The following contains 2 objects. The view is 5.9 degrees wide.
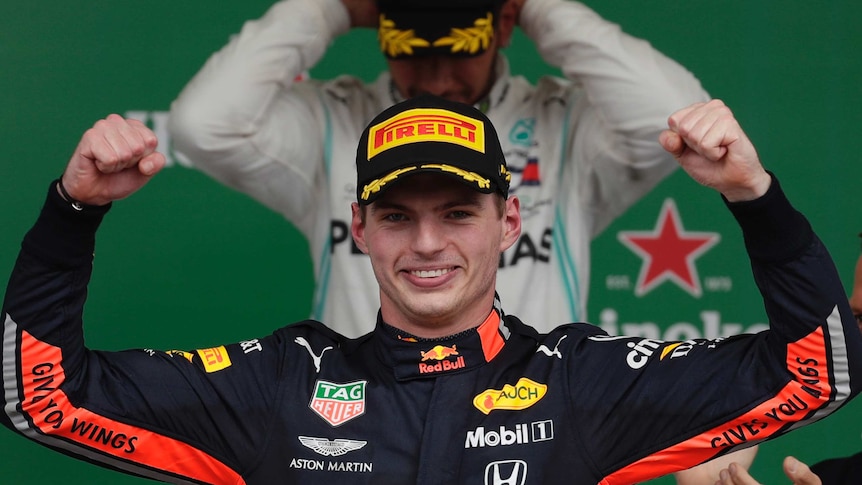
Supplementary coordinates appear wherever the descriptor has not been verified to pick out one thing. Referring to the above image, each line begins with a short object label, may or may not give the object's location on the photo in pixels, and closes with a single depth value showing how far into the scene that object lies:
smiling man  8.13
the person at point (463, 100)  8.74
